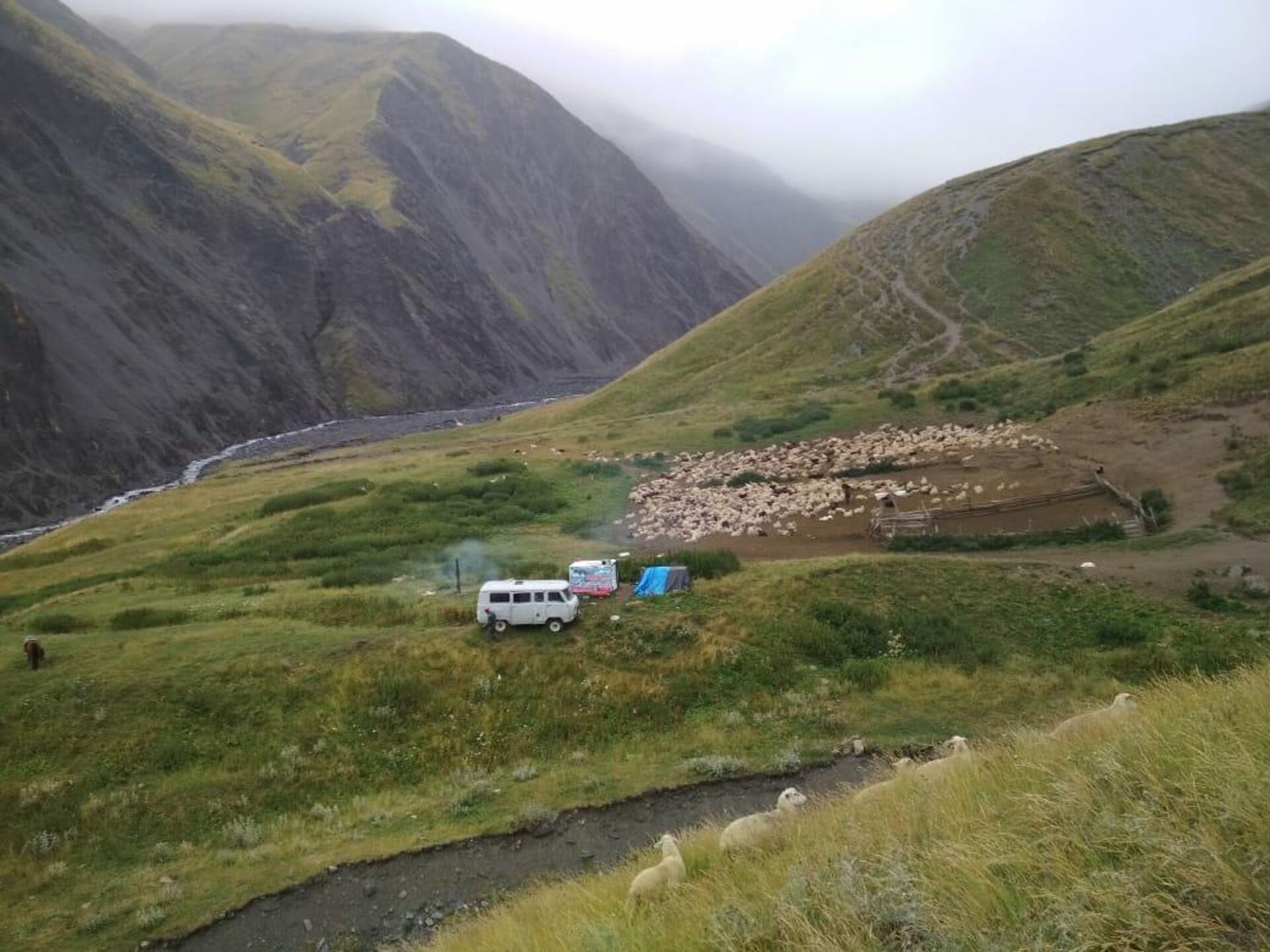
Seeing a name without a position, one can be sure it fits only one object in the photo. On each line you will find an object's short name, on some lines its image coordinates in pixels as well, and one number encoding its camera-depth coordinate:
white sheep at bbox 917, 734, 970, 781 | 10.55
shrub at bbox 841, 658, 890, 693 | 24.34
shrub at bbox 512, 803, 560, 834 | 19.05
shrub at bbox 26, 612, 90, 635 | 29.58
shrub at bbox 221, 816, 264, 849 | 19.11
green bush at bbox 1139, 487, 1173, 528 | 32.50
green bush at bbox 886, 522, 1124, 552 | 32.53
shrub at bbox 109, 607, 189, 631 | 29.27
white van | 25.56
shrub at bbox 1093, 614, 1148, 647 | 24.55
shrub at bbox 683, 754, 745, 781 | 20.69
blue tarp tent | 28.73
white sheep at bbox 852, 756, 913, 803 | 11.07
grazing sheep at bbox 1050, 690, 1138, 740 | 11.35
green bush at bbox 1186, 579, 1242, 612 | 24.97
